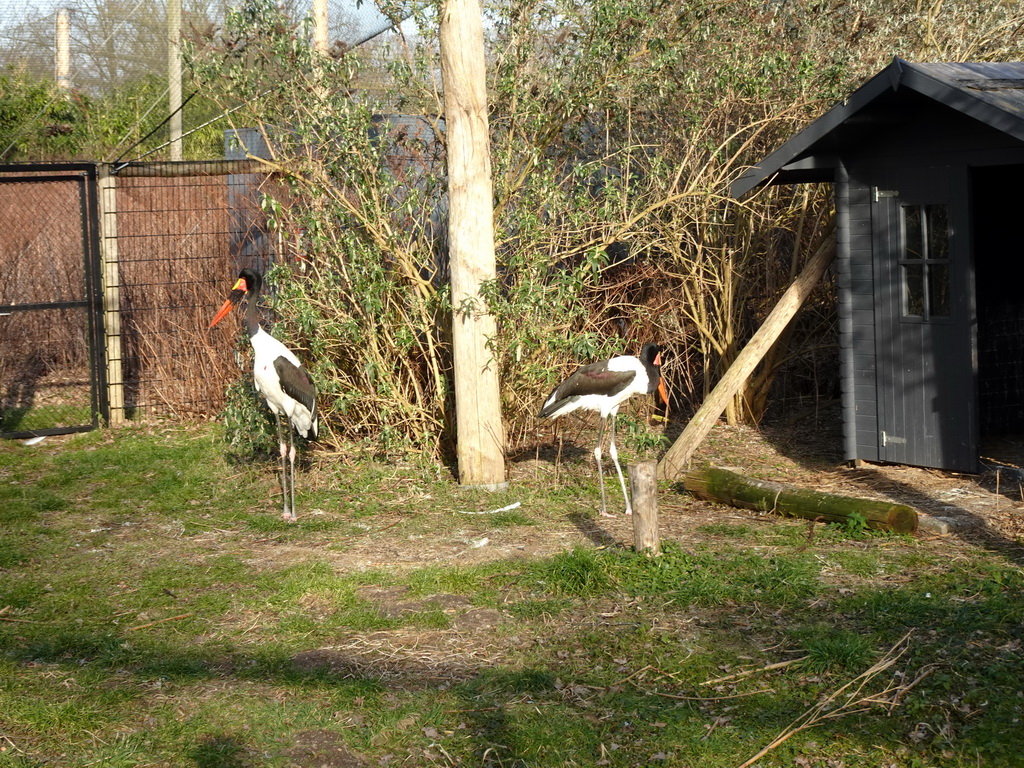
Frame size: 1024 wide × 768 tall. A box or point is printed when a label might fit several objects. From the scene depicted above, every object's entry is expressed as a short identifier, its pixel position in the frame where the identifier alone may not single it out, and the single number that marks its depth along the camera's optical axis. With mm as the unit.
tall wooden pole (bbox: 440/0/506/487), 9219
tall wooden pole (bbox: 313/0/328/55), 11609
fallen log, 7891
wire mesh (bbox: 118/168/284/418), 12820
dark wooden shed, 8984
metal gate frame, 12227
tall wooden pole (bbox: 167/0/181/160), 17594
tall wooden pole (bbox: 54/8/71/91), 19384
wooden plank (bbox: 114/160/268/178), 12617
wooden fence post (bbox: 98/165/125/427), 12703
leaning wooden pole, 10117
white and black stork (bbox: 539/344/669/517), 9484
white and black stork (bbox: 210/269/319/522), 9398
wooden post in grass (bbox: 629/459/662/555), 7125
